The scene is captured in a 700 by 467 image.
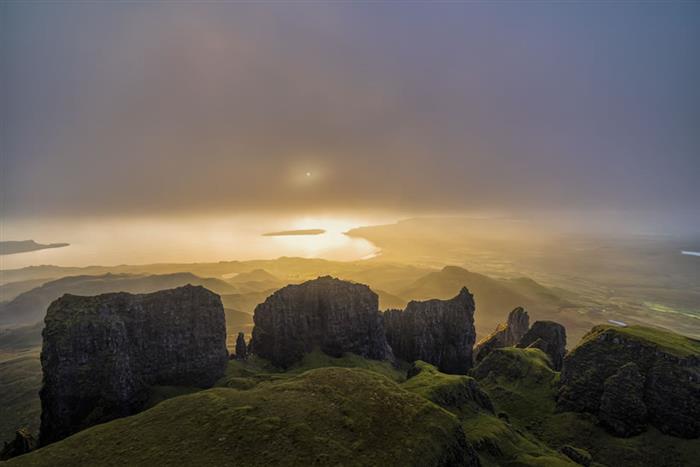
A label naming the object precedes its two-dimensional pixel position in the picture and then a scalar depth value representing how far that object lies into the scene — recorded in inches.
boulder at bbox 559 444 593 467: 2972.4
